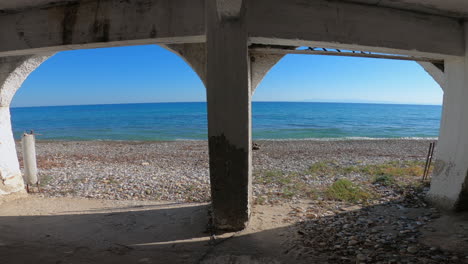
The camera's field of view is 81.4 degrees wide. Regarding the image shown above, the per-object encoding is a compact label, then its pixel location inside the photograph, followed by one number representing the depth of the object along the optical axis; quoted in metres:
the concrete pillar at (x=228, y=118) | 4.25
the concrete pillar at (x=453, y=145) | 5.09
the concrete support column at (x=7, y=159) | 6.82
